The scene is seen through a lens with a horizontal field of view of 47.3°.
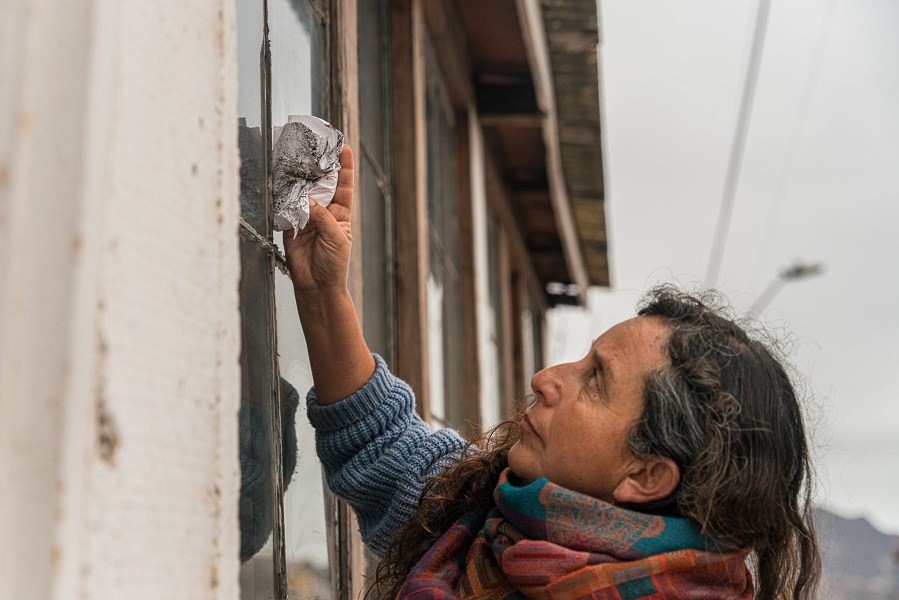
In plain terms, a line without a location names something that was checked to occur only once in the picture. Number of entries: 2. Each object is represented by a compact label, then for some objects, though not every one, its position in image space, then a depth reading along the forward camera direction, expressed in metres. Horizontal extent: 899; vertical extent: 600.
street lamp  13.12
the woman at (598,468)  1.42
